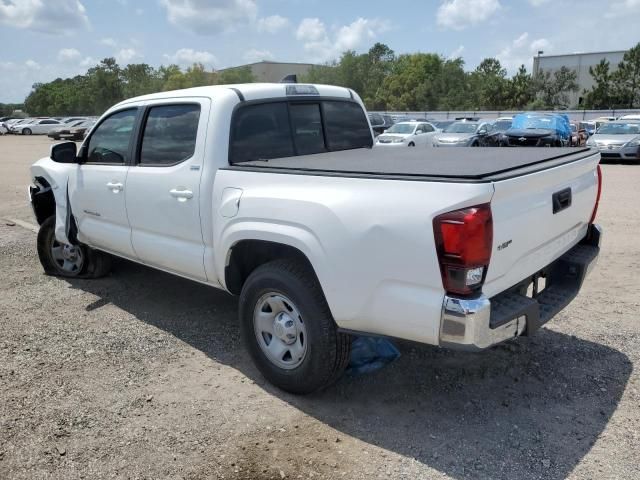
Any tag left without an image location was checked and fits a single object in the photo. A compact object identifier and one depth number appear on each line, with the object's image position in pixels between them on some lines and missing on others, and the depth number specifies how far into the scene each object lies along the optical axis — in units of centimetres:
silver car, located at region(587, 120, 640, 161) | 1873
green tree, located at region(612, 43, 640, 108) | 5938
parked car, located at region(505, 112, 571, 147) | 1997
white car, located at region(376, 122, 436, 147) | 2241
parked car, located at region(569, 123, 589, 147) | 2323
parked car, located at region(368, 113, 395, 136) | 2821
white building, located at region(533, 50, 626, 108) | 7575
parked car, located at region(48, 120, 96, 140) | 3794
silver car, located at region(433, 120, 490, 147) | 2200
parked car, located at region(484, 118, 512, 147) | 2180
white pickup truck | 269
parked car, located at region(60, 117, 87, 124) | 4947
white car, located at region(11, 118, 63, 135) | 5084
